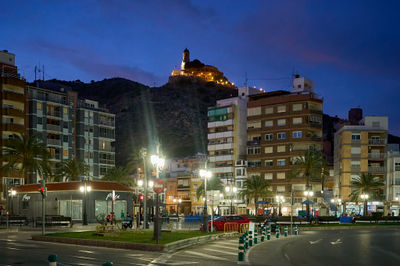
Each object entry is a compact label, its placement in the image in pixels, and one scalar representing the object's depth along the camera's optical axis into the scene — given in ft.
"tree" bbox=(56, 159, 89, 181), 282.15
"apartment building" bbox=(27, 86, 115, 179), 315.78
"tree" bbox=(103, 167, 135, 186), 326.65
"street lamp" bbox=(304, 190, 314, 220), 209.74
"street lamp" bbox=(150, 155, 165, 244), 88.77
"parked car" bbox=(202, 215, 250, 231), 142.61
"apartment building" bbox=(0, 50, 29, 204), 279.49
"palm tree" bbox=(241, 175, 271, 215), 321.73
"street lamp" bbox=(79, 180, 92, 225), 181.20
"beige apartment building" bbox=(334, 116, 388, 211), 321.32
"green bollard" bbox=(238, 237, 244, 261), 63.81
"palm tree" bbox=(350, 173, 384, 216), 288.92
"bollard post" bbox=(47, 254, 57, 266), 26.98
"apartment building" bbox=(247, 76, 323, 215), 340.80
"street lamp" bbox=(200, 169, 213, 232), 126.95
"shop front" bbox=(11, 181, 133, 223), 213.87
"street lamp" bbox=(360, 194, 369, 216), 262.84
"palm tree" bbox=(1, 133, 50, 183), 220.64
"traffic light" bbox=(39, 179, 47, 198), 110.61
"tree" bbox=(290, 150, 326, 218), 268.00
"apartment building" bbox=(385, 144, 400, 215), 309.42
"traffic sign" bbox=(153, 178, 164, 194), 87.51
